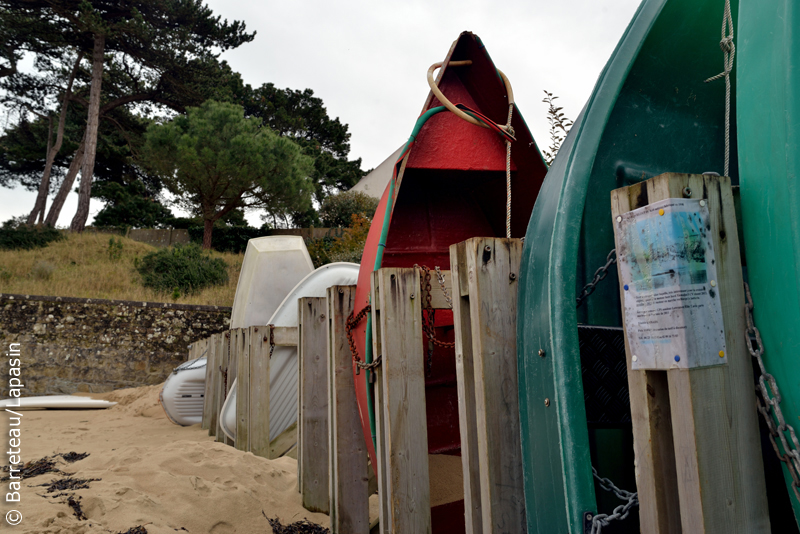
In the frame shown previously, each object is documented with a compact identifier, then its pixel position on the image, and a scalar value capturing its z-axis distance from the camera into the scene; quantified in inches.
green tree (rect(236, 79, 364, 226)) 1154.0
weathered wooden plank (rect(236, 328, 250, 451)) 151.4
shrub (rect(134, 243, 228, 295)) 573.9
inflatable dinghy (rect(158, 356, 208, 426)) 237.1
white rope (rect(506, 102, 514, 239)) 75.6
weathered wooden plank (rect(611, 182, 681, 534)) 41.9
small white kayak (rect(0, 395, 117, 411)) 301.3
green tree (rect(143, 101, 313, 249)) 747.4
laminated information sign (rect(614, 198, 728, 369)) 40.3
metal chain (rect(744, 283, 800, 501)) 38.0
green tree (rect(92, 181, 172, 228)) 979.3
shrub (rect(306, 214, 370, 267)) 655.1
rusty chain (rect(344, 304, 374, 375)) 88.7
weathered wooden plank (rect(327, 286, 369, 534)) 100.0
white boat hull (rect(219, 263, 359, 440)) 160.4
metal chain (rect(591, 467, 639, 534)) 46.5
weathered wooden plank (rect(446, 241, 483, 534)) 64.6
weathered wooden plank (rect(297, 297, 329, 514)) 116.4
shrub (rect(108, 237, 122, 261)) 698.8
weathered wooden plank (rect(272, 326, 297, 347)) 153.9
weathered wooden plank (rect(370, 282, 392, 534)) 82.4
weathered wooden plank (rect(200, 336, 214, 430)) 215.1
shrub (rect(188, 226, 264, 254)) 866.1
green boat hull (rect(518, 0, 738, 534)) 52.6
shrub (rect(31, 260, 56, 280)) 584.4
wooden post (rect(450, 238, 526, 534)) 60.8
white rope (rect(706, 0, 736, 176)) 52.8
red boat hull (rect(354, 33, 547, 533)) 107.7
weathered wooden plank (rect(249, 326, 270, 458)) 147.1
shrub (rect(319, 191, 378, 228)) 885.2
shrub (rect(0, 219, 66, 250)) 700.7
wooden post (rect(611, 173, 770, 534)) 39.6
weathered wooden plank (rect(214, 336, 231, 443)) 194.3
